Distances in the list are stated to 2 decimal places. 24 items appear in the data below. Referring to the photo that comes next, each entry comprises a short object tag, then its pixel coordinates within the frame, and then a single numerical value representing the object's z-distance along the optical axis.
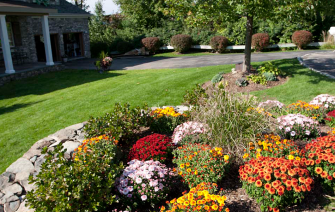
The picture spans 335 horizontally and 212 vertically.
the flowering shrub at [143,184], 3.44
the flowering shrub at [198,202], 2.85
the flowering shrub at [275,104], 6.21
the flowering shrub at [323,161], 3.42
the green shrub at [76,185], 3.00
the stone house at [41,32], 13.39
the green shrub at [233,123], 4.22
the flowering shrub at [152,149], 4.31
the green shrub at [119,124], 4.87
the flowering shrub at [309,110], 5.69
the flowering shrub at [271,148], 3.84
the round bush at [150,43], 22.39
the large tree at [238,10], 7.83
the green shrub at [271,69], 9.57
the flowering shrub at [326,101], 6.00
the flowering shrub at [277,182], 3.11
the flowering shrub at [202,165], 3.65
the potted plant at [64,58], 18.98
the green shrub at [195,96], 6.64
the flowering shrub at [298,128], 4.81
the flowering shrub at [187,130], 4.80
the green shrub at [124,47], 23.47
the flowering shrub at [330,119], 5.46
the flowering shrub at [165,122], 5.53
